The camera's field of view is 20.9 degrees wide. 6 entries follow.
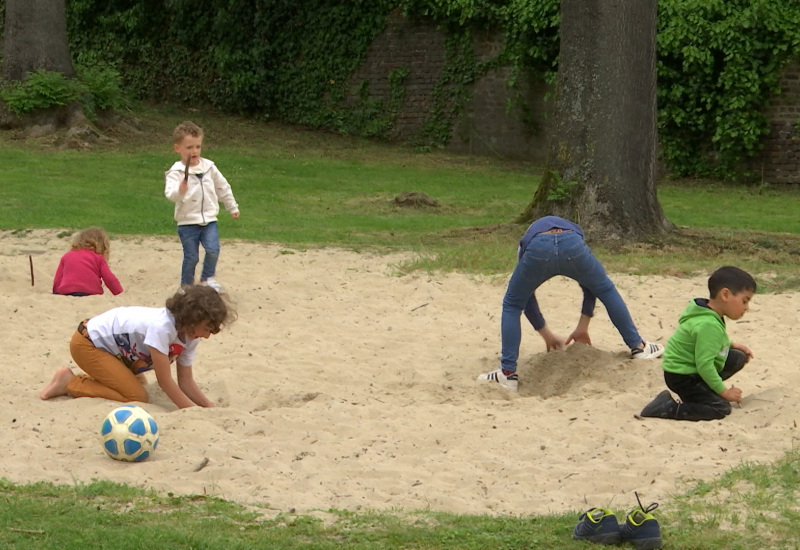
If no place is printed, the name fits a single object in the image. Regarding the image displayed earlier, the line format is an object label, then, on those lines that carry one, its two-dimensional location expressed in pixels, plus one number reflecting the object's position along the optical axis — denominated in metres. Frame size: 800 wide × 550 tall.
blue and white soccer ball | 10.93
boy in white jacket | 18.39
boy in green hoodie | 12.39
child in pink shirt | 18.82
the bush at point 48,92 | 39.60
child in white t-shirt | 12.71
